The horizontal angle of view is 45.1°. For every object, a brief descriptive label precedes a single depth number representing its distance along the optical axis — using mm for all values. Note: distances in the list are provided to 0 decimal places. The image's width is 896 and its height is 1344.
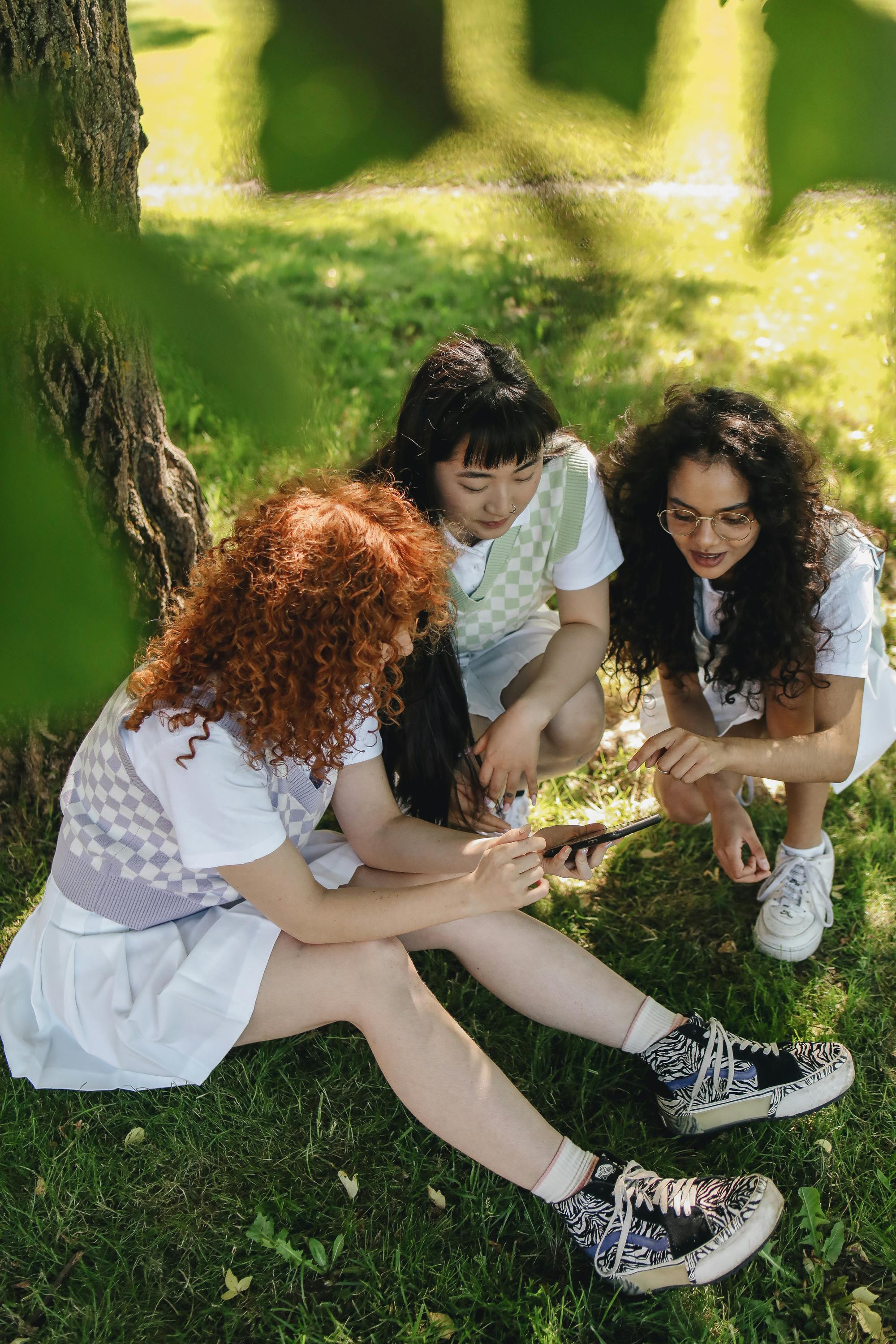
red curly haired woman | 1596
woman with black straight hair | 1909
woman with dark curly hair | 1996
